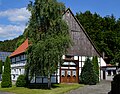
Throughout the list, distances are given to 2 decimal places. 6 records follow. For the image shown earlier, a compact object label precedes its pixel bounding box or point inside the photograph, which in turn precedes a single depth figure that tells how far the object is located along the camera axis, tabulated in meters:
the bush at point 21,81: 37.38
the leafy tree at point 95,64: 42.05
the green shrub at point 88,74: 38.22
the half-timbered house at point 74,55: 40.84
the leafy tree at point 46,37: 32.06
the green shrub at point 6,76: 38.84
